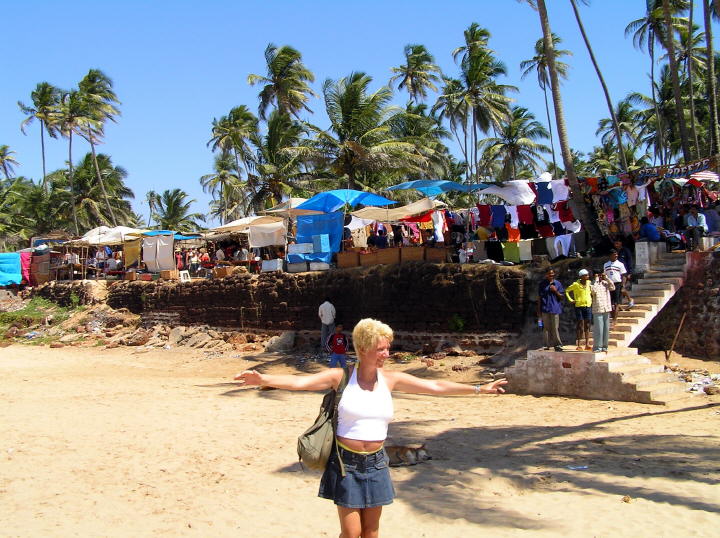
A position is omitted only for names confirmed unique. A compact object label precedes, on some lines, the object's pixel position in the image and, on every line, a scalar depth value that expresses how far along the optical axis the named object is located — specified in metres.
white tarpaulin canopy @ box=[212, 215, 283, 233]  23.83
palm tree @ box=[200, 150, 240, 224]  48.06
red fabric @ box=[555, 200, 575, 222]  16.59
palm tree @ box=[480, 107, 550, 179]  37.84
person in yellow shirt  12.29
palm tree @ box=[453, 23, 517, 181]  32.75
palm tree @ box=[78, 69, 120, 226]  41.16
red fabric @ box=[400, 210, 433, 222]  21.00
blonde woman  3.98
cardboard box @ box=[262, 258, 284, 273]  21.02
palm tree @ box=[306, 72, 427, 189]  25.86
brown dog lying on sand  8.13
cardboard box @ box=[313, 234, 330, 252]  20.08
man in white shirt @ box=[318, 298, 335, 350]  17.45
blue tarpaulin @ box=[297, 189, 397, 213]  18.81
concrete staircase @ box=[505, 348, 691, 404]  11.14
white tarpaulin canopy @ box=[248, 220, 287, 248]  22.08
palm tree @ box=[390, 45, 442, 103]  38.72
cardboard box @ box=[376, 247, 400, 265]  18.06
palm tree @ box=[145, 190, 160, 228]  61.11
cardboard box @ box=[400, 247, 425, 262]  17.72
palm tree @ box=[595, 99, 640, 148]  38.97
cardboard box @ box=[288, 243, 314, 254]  20.30
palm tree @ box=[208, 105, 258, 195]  41.87
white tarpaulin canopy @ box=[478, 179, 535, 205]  16.25
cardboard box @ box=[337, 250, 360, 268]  19.30
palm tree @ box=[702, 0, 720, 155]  18.50
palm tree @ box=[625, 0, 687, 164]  26.20
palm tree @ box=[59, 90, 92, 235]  40.38
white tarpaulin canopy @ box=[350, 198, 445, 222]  18.36
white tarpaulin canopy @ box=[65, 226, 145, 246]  27.92
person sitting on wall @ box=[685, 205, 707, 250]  14.36
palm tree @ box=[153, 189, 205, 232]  52.19
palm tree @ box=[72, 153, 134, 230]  45.28
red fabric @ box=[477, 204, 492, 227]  17.33
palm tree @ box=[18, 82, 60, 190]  41.47
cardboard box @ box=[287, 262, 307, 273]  20.38
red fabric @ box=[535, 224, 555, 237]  16.98
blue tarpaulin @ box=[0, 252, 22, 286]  32.50
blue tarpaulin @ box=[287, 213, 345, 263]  19.94
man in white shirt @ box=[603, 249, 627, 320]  12.95
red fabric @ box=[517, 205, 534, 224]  17.03
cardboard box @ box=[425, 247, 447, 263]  17.36
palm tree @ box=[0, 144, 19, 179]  50.34
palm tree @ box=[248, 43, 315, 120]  33.16
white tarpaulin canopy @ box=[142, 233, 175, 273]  26.44
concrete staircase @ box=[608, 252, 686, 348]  12.72
